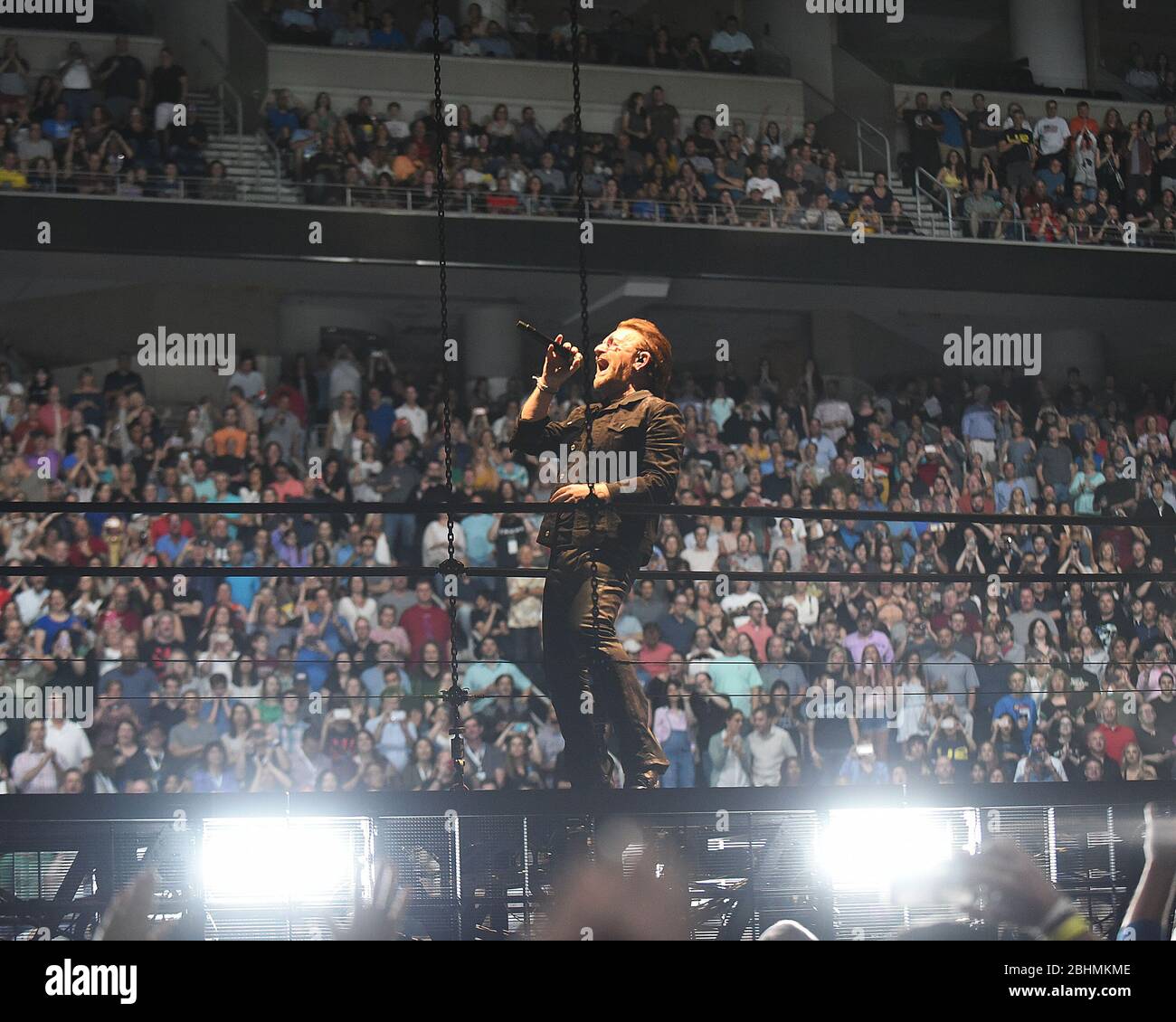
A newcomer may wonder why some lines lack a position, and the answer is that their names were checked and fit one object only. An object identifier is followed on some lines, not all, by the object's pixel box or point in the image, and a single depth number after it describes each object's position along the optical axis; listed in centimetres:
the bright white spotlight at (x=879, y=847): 385
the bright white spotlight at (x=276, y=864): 363
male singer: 445
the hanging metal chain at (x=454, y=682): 414
